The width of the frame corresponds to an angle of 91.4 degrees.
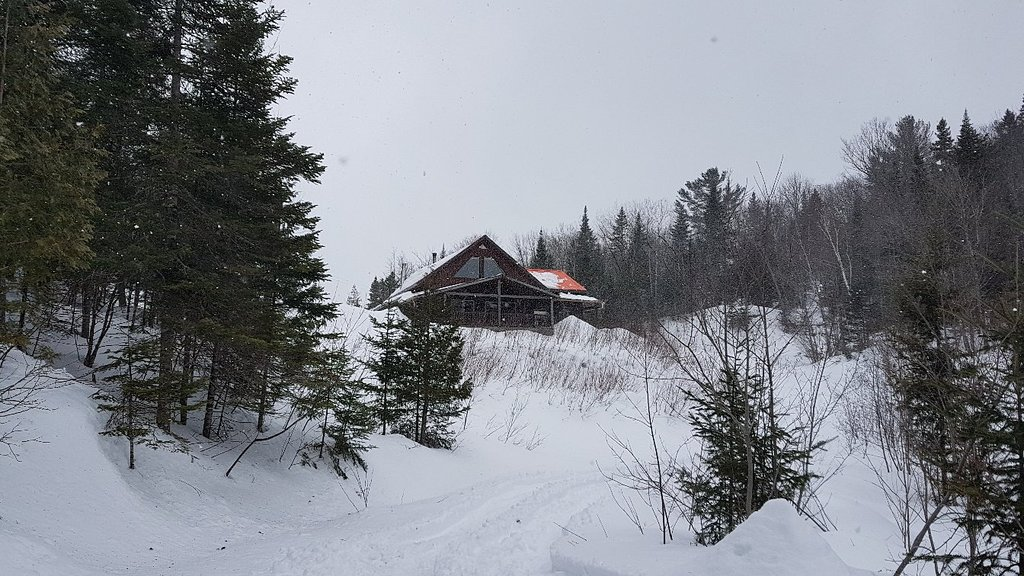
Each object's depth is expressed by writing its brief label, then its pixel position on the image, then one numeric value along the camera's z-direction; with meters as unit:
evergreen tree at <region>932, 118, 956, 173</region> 30.61
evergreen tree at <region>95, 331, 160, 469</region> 7.29
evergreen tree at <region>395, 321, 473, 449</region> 12.32
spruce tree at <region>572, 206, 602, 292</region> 49.78
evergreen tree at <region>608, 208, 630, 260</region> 60.42
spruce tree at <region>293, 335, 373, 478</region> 9.75
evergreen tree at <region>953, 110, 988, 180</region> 28.93
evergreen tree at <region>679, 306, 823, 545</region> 5.14
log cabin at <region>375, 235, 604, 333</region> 30.97
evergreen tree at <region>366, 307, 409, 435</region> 12.23
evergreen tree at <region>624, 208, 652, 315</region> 45.45
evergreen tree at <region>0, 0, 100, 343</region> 5.96
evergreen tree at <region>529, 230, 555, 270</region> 55.53
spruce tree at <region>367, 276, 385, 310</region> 62.17
